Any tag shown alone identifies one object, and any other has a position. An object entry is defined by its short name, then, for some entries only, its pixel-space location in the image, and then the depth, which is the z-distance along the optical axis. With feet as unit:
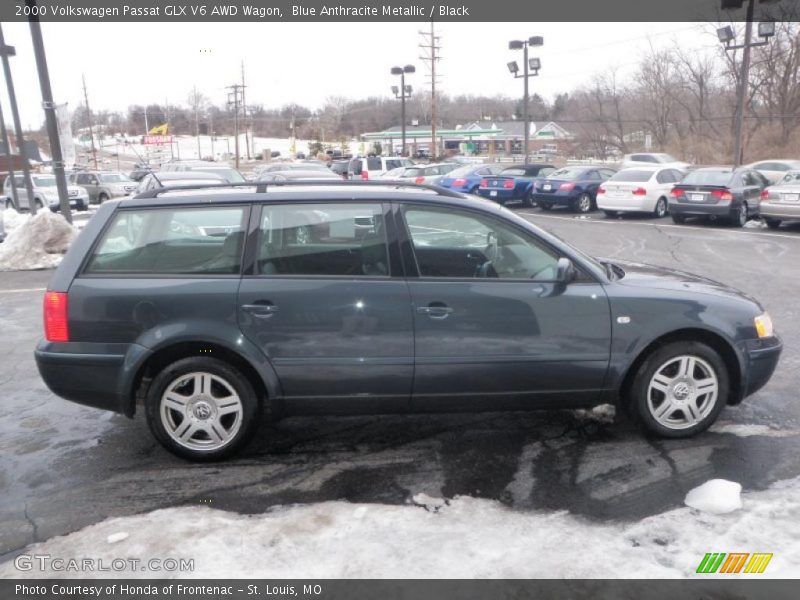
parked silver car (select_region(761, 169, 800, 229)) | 48.96
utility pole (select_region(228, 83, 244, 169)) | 183.83
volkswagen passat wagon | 12.91
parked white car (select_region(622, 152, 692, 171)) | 102.37
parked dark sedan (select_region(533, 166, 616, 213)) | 67.72
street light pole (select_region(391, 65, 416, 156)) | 134.72
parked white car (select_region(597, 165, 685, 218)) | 60.64
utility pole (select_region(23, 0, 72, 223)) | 37.96
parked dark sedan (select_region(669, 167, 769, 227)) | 53.36
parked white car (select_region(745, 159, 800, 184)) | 80.20
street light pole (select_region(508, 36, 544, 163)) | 92.38
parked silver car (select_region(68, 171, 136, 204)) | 101.62
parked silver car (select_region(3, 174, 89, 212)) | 78.70
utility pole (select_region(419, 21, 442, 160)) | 147.43
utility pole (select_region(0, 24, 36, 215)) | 52.21
